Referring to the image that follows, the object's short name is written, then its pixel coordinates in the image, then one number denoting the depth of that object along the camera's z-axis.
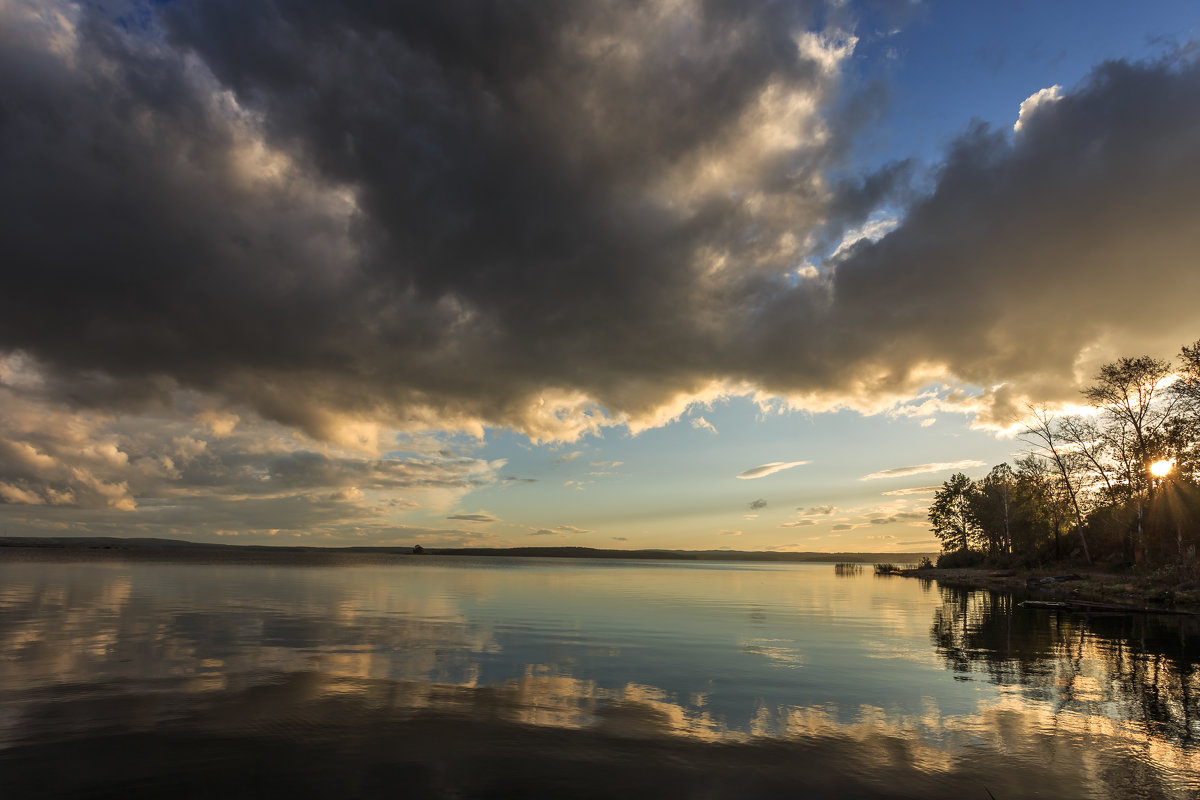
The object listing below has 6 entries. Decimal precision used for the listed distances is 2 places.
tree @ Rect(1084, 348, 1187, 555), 58.59
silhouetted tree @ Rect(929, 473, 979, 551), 128.12
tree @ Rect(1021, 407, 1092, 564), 73.75
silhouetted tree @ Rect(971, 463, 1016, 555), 103.00
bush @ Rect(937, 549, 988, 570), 120.38
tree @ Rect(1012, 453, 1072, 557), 85.88
